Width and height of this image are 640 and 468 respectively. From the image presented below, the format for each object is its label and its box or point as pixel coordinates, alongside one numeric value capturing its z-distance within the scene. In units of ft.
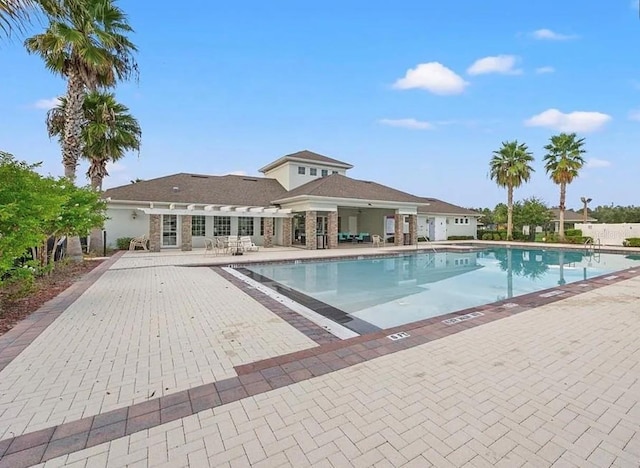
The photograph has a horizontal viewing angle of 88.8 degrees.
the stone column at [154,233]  63.10
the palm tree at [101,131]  52.75
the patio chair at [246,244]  62.04
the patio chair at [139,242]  65.80
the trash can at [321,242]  74.43
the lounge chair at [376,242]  81.21
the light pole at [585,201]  149.62
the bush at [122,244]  68.23
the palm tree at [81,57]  40.04
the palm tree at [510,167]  99.96
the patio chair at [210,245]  64.66
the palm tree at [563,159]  93.04
